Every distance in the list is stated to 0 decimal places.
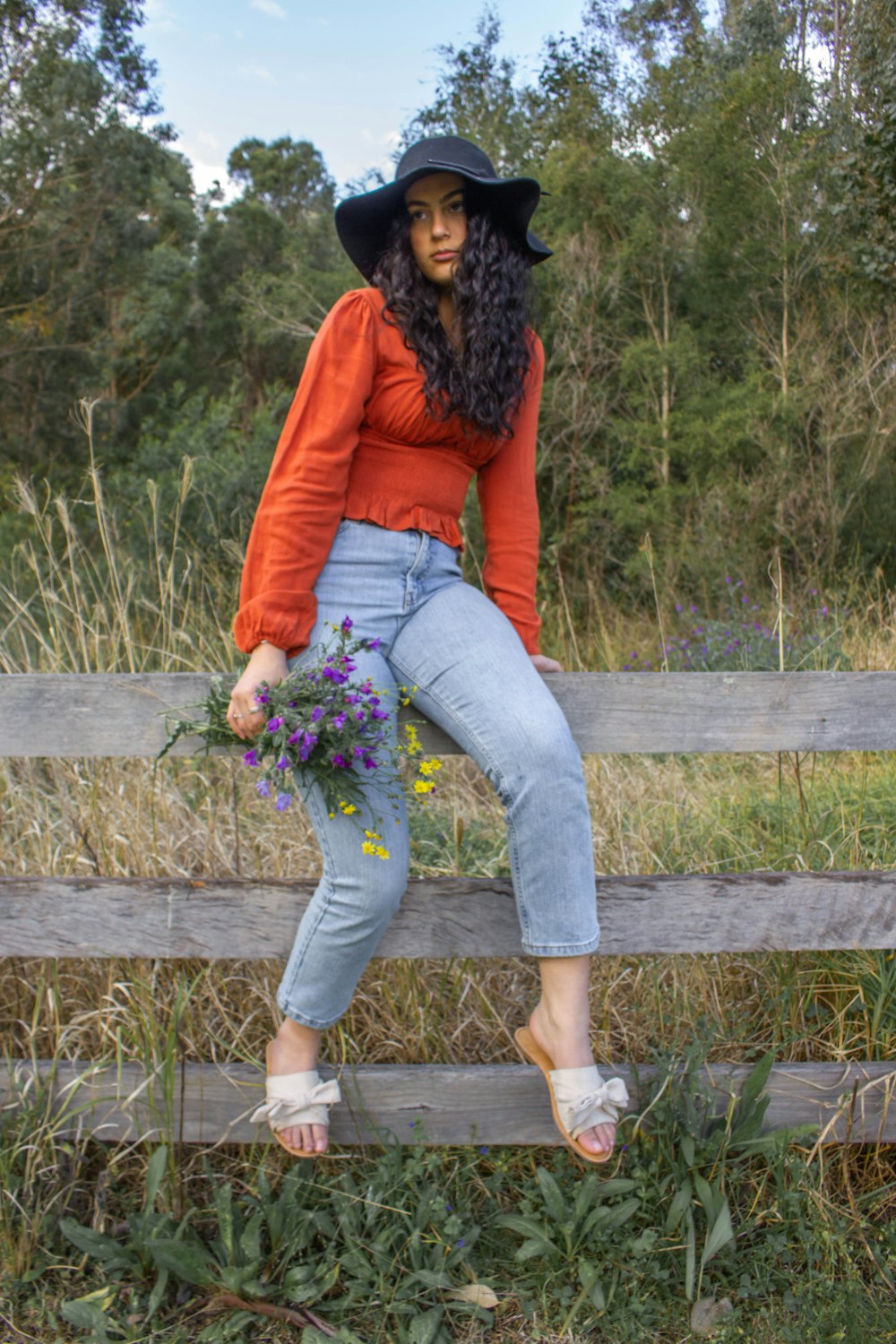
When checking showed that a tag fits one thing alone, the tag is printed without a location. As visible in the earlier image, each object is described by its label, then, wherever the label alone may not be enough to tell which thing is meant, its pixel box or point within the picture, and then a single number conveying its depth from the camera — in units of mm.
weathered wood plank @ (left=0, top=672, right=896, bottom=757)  2102
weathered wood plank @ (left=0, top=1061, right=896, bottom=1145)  2193
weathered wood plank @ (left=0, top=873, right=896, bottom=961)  2123
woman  1910
